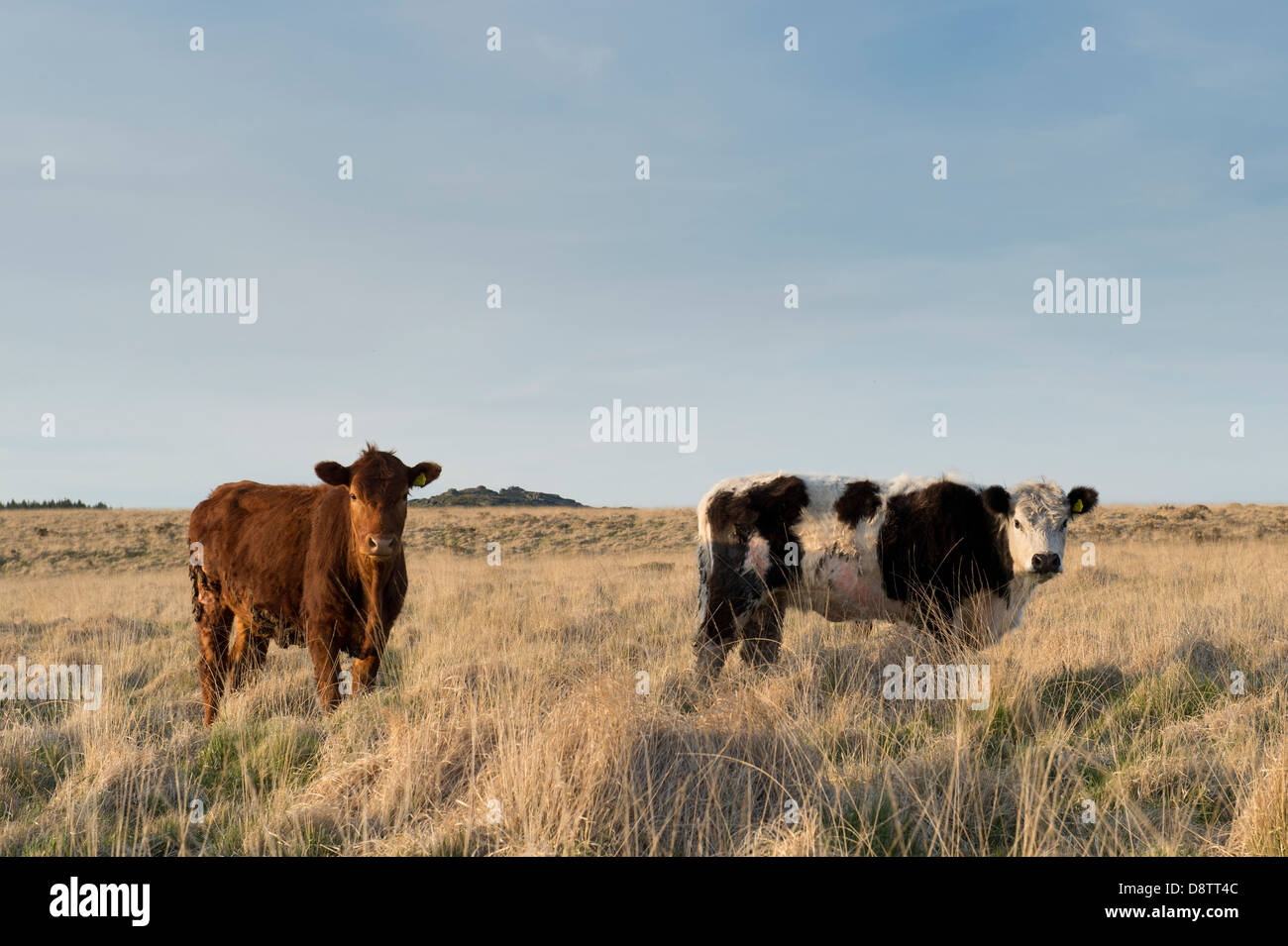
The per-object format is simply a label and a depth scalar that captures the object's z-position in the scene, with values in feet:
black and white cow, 26.37
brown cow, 24.43
